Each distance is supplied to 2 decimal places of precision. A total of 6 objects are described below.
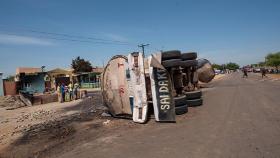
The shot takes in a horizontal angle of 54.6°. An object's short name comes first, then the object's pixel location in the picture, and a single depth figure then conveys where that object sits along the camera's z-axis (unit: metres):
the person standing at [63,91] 23.81
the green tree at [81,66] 74.38
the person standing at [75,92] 24.92
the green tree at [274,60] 90.38
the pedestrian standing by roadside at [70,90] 24.45
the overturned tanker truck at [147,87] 9.41
